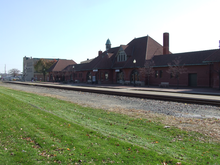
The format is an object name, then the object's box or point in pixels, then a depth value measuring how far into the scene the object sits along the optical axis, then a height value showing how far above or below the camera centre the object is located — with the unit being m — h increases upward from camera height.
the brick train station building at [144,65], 30.61 +2.61
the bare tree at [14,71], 157.25 +6.14
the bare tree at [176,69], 31.97 +1.74
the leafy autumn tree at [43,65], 81.62 +5.67
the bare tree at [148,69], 36.44 +1.92
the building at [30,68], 117.72 +6.58
